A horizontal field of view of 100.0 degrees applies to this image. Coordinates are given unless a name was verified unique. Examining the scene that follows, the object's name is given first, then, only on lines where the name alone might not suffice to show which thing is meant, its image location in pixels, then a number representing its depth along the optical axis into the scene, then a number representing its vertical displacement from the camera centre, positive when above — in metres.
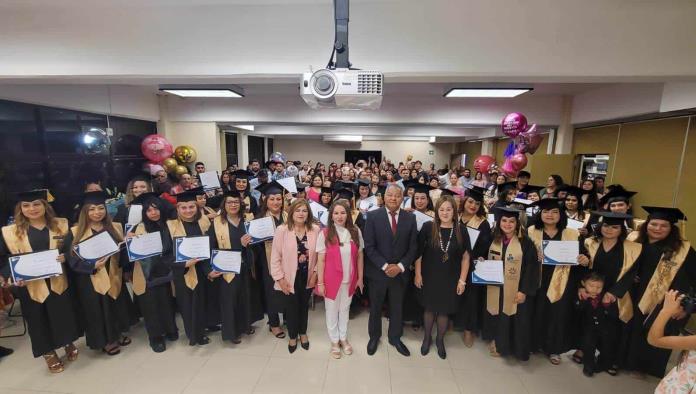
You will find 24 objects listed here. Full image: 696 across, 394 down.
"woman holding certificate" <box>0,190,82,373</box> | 2.38 -1.09
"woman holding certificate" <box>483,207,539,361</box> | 2.60 -1.12
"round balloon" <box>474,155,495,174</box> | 7.64 +0.03
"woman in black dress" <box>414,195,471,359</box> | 2.61 -0.90
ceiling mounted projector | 2.34 +0.63
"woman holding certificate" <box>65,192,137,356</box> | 2.46 -1.05
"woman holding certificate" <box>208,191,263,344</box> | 2.77 -1.05
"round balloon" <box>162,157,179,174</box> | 6.26 -0.17
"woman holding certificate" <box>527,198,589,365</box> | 2.60 -1.06
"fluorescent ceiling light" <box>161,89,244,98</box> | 4.73 +1.11
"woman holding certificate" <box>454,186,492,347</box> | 2.87 -1.26
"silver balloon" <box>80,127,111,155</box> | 5.13 +0.25
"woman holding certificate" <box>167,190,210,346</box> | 2.71 -1.09
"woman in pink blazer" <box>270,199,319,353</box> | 2.64 -0.87
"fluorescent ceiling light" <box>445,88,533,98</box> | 4.48 +1.16
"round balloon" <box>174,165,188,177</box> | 6.15 -0.27
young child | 2.55 -1.42
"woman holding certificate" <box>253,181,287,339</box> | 2.95 -0.96
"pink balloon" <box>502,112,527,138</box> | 5.14 +0.73
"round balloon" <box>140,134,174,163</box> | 5.93 +0.18
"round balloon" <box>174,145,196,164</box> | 6.54 +0.07
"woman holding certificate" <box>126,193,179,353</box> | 2.74 -1.14
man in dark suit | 2.65 -0.78
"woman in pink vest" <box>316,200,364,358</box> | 2.59 -0.90
